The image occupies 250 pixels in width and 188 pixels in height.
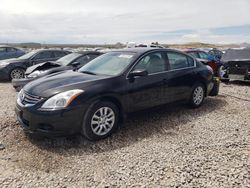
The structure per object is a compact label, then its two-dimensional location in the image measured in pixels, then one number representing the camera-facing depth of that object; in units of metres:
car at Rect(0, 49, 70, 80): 7.75
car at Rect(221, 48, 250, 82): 6.62
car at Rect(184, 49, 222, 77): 7.81
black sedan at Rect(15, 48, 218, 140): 2.87
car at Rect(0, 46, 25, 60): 10.89
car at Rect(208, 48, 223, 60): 14.39
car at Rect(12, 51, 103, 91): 5.63
